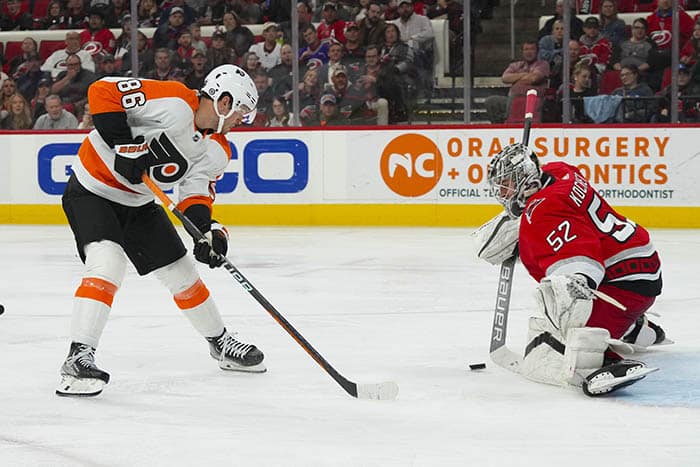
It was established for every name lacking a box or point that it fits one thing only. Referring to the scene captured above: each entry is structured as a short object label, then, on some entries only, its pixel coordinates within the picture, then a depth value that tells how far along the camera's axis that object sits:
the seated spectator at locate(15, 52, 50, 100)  19.83
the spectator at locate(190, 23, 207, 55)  19.14
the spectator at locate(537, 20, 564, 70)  17.44
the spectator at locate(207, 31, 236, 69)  19.03
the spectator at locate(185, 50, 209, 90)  19.06
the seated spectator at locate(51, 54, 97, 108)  19.52
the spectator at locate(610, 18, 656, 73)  17.09
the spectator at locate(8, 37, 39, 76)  19.87
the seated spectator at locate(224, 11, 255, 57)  18.95
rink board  17.16
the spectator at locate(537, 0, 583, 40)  17.36
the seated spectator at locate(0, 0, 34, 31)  20.16
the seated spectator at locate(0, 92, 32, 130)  19.72
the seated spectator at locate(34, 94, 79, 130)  19.48
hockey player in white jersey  6.81
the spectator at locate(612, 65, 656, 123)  17.14
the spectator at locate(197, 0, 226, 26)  19.20
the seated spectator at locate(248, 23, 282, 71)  18.62
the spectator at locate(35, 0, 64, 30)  20.09
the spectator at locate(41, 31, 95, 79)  19.69
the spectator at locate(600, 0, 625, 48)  17.28
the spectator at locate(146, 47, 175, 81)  19.22
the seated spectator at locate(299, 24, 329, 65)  18.47
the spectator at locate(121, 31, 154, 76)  19.33
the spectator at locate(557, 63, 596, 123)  17.33
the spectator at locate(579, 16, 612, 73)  17.30
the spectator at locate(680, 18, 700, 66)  16.91
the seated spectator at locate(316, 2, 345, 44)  18.45
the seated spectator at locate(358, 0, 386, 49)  18.34
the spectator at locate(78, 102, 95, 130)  19.39
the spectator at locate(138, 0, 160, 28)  19.27
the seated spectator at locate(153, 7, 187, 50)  19.30
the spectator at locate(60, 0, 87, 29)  19.95
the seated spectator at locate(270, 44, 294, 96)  18.55
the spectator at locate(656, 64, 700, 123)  16.92
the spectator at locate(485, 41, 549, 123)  17.48
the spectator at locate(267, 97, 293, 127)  18.59
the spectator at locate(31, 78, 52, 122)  19.66
